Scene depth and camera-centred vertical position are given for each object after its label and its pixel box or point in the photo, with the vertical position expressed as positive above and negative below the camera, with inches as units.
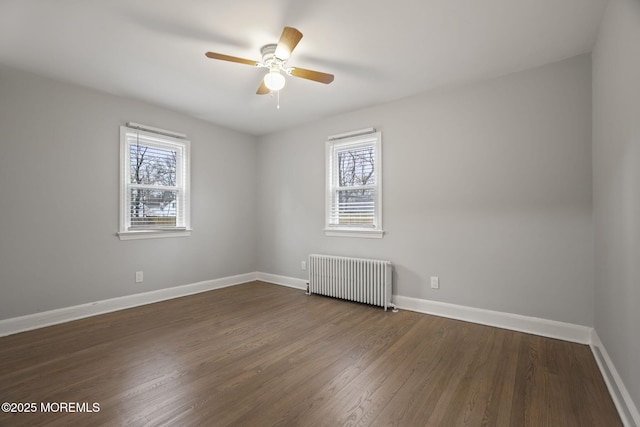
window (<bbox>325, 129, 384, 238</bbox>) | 152.9 +17.3
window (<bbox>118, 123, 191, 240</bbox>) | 144.0 +17.5
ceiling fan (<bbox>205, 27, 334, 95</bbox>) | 88.3 +48.9
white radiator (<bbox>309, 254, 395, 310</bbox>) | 141.8 -32.6
